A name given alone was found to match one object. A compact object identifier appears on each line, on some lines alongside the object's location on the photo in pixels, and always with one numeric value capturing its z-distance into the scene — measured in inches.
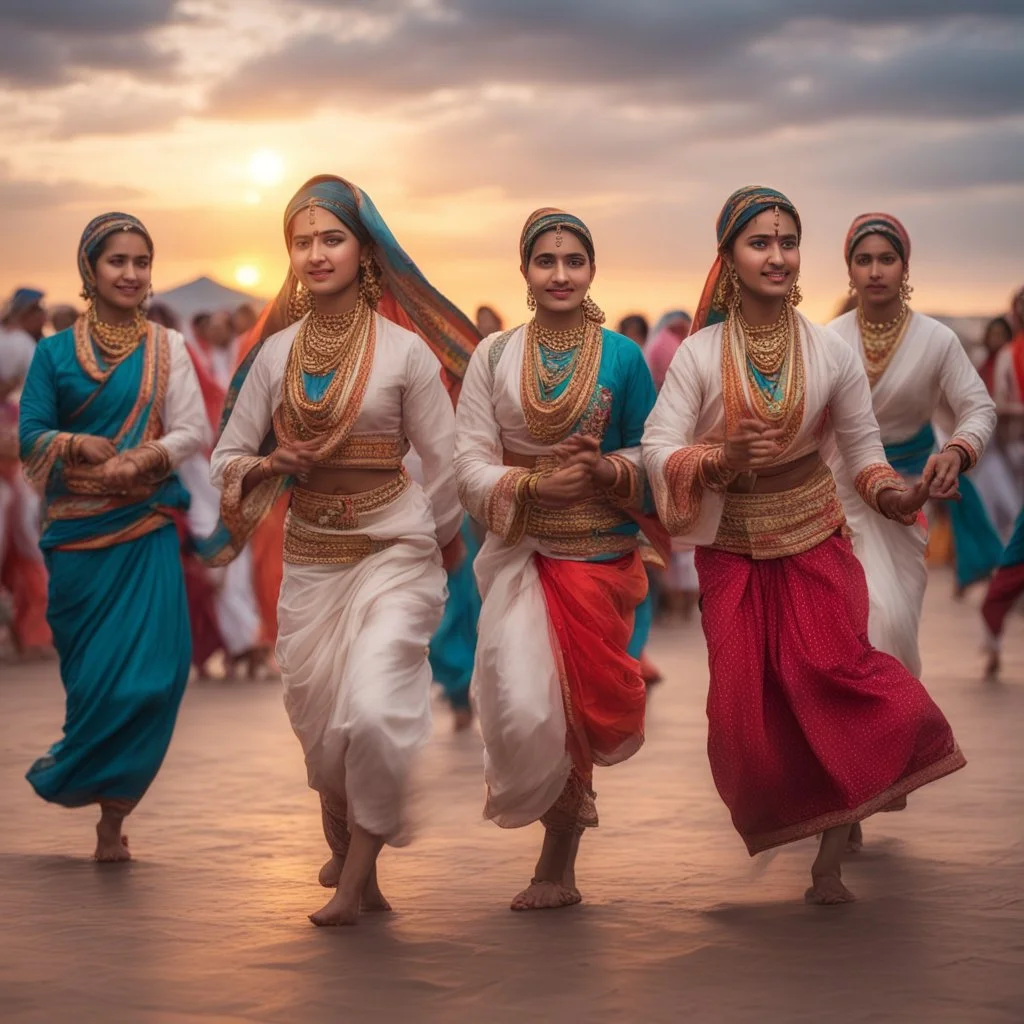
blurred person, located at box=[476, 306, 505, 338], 706.8
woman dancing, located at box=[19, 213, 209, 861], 303.0
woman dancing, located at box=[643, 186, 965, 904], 262.4
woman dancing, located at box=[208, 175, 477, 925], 263.3
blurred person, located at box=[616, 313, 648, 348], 712.4
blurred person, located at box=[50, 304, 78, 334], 633.6
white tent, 835.4
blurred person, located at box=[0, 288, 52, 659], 590.6
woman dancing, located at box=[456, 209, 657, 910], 262.5
